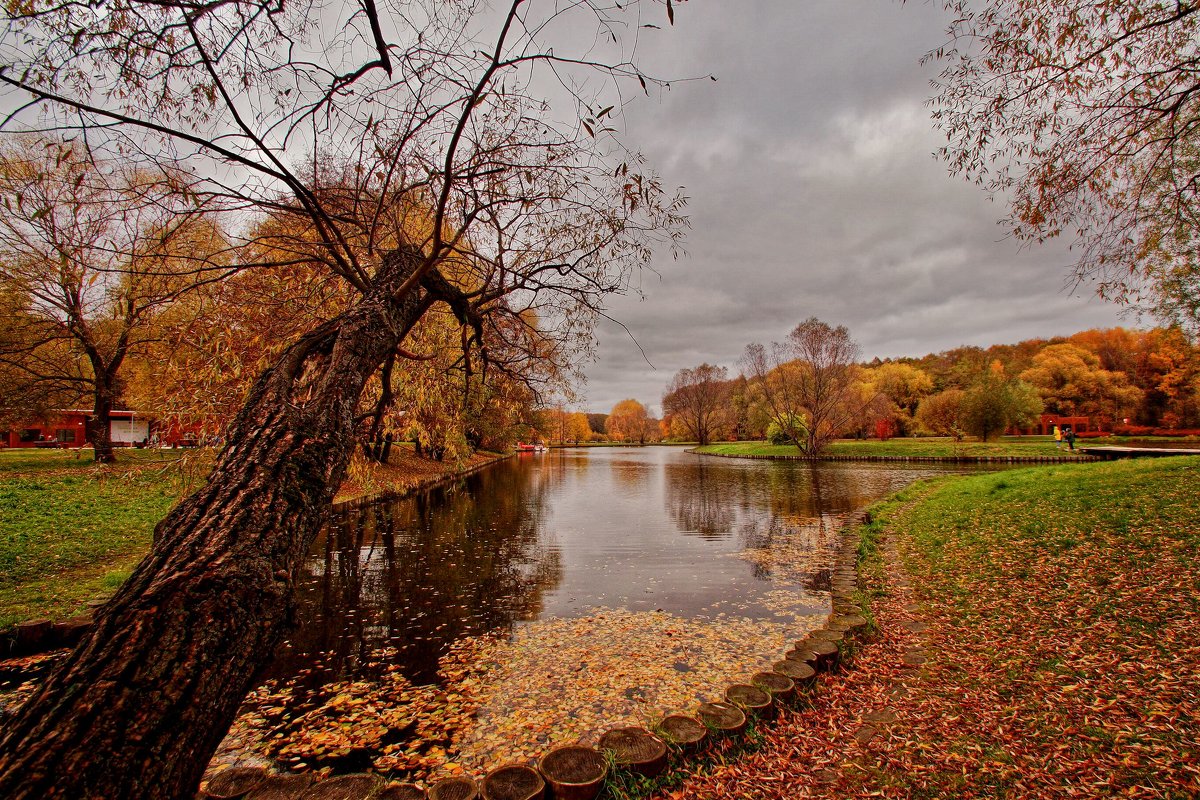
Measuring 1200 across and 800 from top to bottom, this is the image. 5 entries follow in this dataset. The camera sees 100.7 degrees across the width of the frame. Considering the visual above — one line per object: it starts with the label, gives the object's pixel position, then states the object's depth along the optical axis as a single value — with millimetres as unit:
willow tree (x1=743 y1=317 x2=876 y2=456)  37531
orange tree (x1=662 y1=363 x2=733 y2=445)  77000
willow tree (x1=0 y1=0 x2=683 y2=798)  1531
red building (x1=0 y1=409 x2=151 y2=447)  32531
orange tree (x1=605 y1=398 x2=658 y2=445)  110125
